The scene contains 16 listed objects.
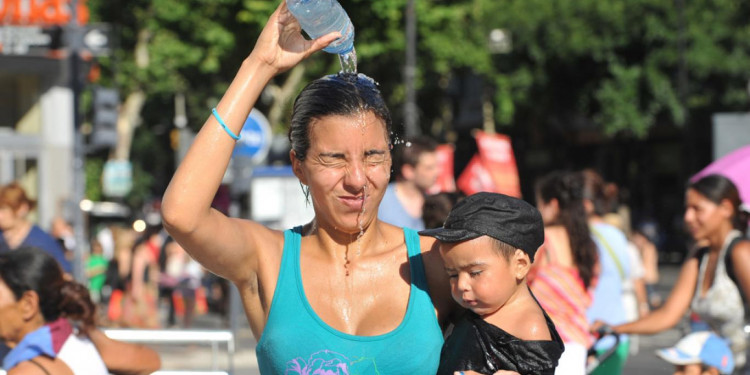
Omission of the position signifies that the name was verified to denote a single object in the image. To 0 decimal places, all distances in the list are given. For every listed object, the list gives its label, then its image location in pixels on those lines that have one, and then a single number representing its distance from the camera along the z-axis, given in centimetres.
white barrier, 846
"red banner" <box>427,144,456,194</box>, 2137
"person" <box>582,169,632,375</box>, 1012
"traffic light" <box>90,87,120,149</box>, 2347
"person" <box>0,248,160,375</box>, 727
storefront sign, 3590
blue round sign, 2615
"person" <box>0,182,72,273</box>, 1304
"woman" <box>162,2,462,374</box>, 413
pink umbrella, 1188
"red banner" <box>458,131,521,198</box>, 2446
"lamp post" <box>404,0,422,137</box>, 3963
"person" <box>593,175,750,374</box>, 892
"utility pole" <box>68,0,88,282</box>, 2233
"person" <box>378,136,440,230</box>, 1182
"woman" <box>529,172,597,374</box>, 885
